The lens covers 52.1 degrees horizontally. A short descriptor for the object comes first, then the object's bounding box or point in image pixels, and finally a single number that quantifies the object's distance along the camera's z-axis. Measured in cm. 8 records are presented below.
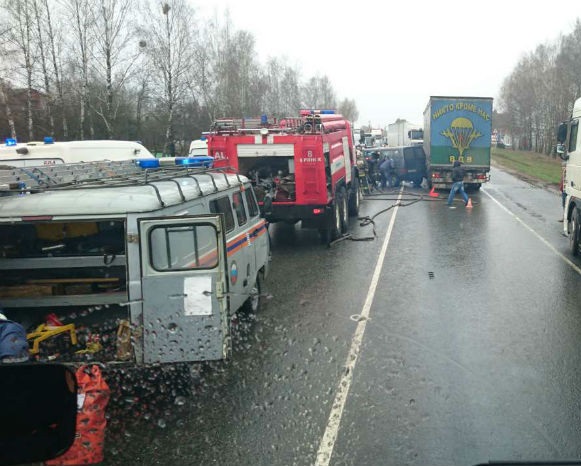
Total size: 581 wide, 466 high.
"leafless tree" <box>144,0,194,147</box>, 3353
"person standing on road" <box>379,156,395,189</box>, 2664
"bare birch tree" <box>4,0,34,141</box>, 2576
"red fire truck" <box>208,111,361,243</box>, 1222
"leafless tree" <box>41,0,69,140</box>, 2770
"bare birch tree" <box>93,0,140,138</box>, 2909
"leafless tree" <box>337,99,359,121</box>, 11331
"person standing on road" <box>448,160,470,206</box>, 2061
